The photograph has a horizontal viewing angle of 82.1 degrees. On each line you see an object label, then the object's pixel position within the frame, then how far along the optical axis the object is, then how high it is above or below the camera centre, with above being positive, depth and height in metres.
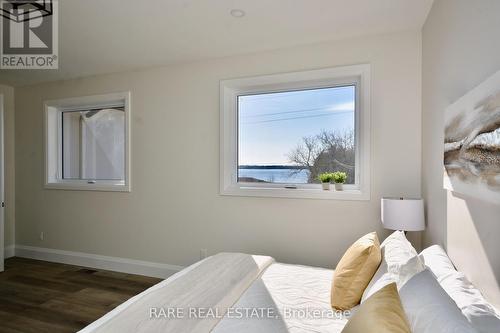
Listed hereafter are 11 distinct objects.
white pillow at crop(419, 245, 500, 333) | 0.96 -0.53
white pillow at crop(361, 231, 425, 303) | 1.33 -0.50
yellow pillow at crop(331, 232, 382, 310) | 1.55 -0.62
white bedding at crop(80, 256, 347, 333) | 1.30 -0.77
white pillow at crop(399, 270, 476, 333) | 0.85 -0.48
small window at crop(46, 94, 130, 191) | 3.91 +0.31
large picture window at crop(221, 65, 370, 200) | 2.83 +0.35
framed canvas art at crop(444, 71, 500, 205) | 1.12 +0.10
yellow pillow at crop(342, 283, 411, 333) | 0.88 -0.49
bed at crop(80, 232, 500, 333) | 1.00 -0.72
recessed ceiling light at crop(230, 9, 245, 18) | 2.32 +1.24
